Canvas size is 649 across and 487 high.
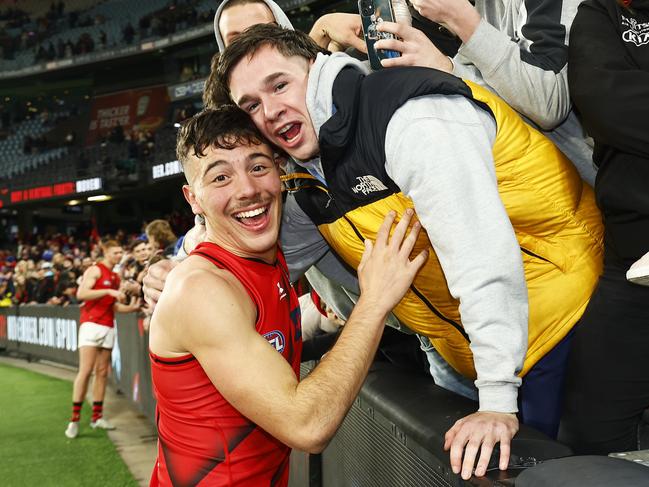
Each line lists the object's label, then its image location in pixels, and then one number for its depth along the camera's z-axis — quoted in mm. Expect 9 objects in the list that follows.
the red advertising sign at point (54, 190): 24766
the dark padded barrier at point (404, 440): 1344
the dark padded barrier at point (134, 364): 6867
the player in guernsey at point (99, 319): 7172
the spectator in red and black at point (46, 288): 15031
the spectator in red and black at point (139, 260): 8195
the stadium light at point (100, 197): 25622
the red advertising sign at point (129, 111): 28141
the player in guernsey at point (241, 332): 1672
